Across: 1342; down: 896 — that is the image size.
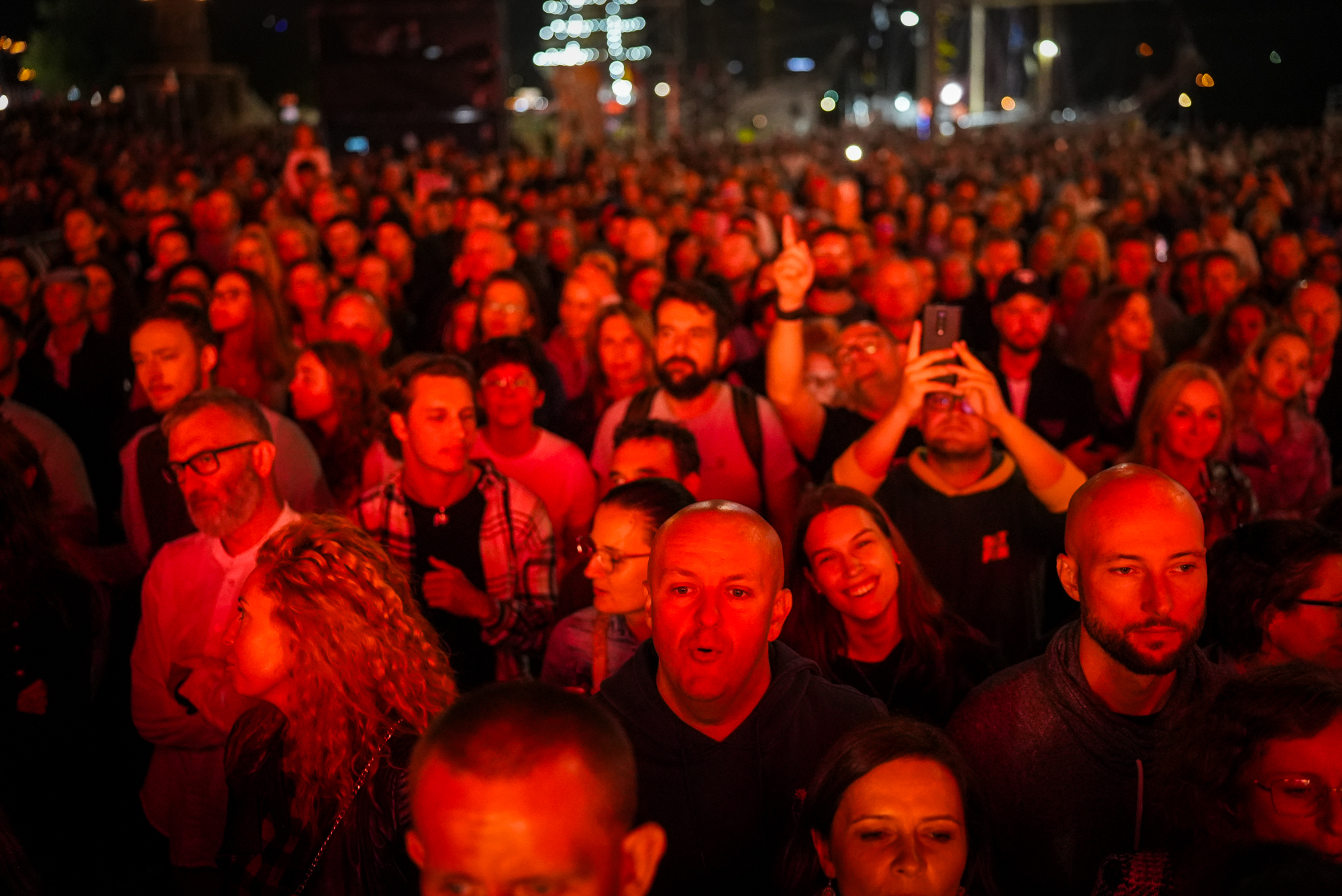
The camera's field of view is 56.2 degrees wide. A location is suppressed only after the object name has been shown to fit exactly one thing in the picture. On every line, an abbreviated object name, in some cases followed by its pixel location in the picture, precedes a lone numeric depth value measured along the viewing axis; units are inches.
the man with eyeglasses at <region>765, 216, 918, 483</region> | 190.1
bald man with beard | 106.4
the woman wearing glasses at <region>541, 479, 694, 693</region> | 133.2
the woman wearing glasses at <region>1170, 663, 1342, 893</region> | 87.9
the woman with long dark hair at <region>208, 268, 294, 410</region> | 235.8
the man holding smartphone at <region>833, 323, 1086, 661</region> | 157.6
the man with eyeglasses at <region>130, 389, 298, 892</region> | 131.9
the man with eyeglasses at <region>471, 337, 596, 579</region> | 186.5
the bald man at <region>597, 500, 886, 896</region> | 104.3
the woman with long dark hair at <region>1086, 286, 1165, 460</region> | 244.1
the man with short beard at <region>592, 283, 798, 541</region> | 190.2
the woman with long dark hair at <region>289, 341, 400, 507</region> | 201.9
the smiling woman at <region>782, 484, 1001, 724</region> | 135.8
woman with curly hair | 96.7
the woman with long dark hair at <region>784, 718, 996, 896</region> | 91.0
